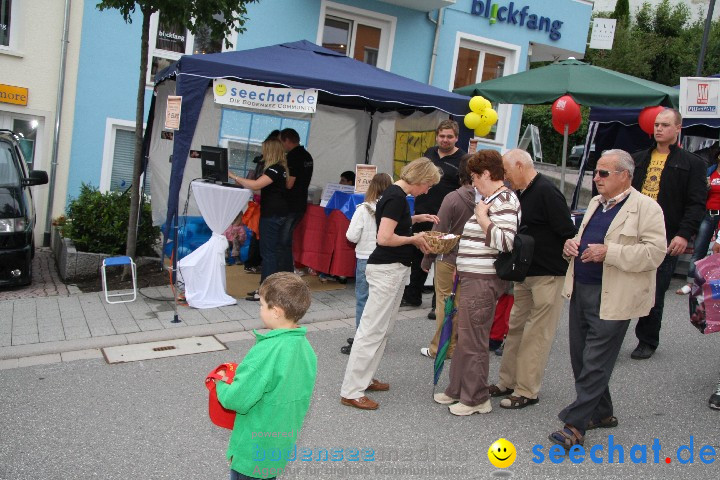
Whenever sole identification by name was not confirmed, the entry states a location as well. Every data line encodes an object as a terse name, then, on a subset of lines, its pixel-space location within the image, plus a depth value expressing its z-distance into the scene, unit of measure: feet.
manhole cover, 17.46
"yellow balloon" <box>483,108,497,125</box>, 25.89
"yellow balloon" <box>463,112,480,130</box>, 25.63
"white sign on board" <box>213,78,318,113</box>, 21.90
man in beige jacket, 12.18
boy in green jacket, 7.66
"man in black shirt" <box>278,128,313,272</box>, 22.66
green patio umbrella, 25.16
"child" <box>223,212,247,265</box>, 28.05
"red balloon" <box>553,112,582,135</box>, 26.09
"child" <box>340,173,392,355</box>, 16.48
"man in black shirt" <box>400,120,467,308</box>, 21.74
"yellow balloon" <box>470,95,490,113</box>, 25.68
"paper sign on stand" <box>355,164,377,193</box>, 23.58
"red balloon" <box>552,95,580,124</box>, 25.67
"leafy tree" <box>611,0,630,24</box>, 95.71
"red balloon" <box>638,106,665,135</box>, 25.45
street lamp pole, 44.71
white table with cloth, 21.90
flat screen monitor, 21.85
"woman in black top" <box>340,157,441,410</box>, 14.46
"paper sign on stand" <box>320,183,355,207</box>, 28.40
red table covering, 26.07
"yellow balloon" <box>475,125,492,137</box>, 26.14
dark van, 23.03
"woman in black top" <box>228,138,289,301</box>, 22.36
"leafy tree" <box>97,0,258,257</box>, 22.84
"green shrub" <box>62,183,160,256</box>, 26.40
